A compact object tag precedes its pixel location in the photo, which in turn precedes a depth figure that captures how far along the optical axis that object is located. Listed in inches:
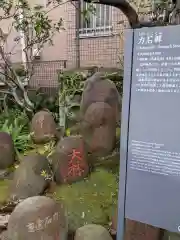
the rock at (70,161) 118.0
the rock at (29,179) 111.7
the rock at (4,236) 87.9
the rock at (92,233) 78.4
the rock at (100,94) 144.9
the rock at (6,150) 138.2
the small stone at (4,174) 138.3
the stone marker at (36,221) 75.4
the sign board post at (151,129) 55.5
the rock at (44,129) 170.1
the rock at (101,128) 131.3
